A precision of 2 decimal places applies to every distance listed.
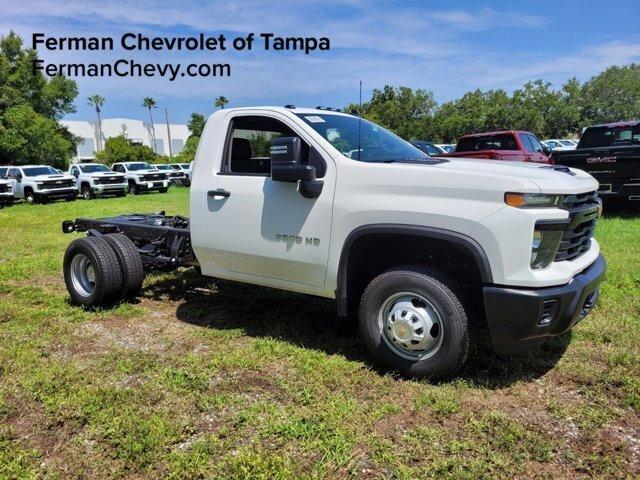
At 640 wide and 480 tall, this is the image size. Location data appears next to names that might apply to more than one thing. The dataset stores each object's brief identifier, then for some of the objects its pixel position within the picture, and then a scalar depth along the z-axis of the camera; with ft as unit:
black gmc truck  30.48
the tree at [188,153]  152.23
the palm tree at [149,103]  313.73
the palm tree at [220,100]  274.05
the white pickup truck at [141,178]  82.07
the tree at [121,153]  159.74
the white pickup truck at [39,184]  67.72
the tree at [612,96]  232.32
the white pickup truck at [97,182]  76.79
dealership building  275.80
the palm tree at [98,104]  275.80
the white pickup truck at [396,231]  10.59
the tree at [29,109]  115.75
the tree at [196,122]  242.78
